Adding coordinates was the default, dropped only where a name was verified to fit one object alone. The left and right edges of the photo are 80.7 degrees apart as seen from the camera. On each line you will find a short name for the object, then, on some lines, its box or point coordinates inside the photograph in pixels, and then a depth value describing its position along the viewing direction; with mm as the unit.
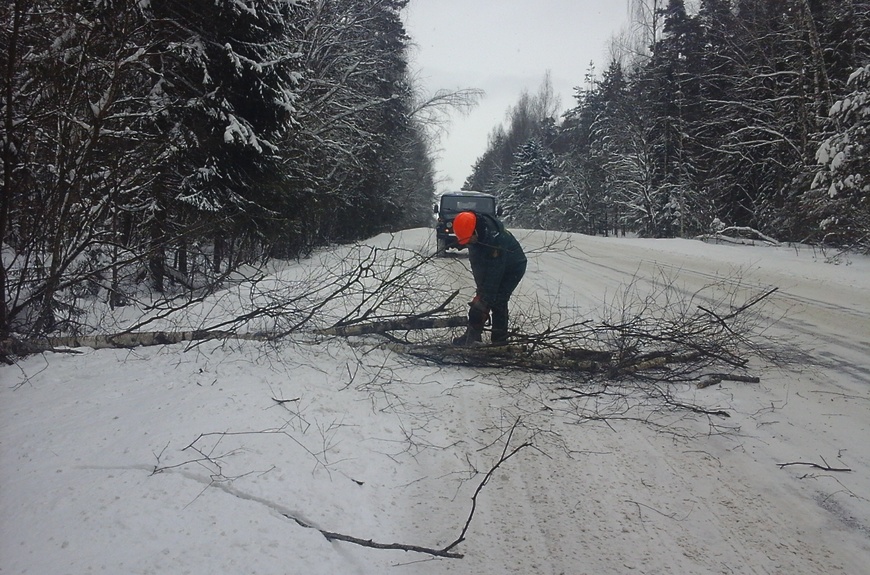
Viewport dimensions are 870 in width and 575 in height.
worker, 5148
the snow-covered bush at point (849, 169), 12086
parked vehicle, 15961
